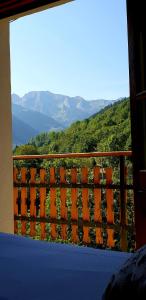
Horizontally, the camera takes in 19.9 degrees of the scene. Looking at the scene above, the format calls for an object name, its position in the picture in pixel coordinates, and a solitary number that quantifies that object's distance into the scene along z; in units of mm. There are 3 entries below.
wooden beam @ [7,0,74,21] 3184
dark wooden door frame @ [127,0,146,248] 2191
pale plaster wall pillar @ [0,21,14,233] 3529
